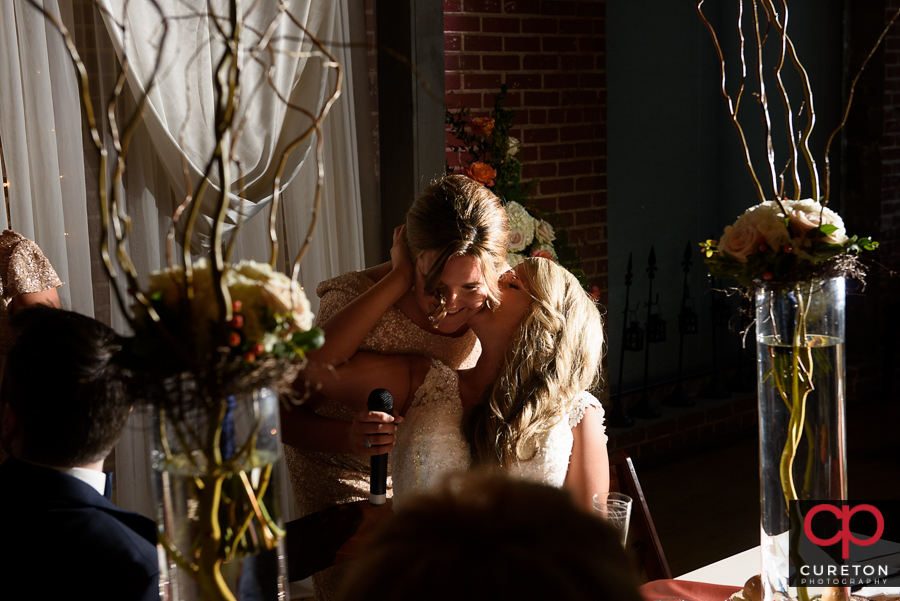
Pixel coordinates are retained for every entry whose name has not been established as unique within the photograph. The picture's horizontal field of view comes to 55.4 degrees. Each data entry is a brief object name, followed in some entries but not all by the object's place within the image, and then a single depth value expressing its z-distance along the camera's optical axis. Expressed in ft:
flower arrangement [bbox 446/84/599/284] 9.69
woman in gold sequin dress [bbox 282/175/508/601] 6.20
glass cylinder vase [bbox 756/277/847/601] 3.92
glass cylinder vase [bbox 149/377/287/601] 2.48
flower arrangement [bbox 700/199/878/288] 3.87
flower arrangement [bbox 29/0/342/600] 2.45
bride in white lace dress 6.08
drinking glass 4.19
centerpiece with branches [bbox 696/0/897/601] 3.90
